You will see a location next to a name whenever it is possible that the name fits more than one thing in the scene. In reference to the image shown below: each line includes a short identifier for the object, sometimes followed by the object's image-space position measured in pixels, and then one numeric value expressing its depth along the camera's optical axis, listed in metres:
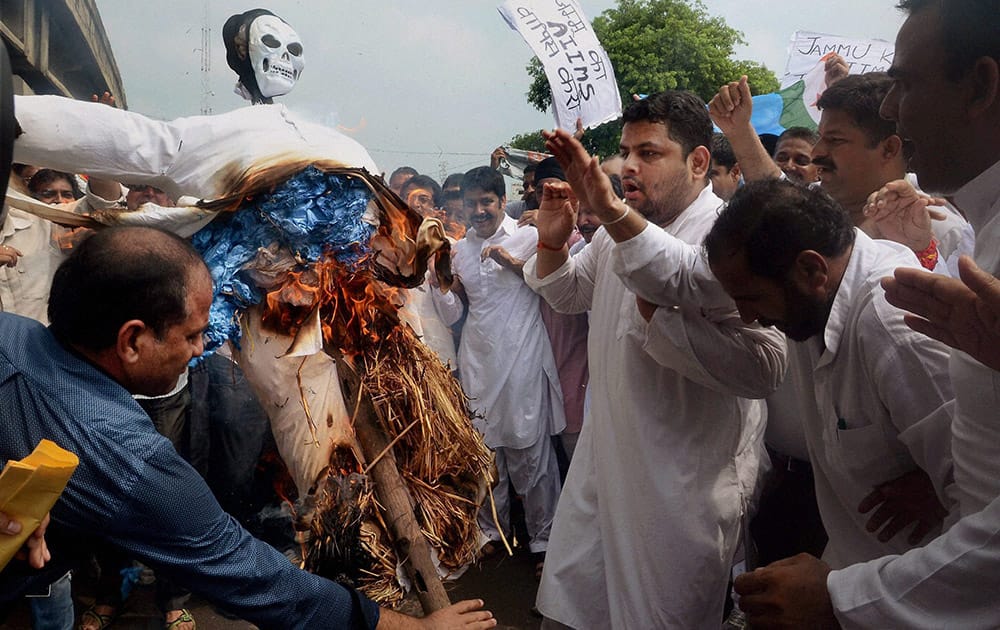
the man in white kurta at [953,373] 1.25
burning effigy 1.84
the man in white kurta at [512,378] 4.16
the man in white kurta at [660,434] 2.21
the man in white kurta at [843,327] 1.70
